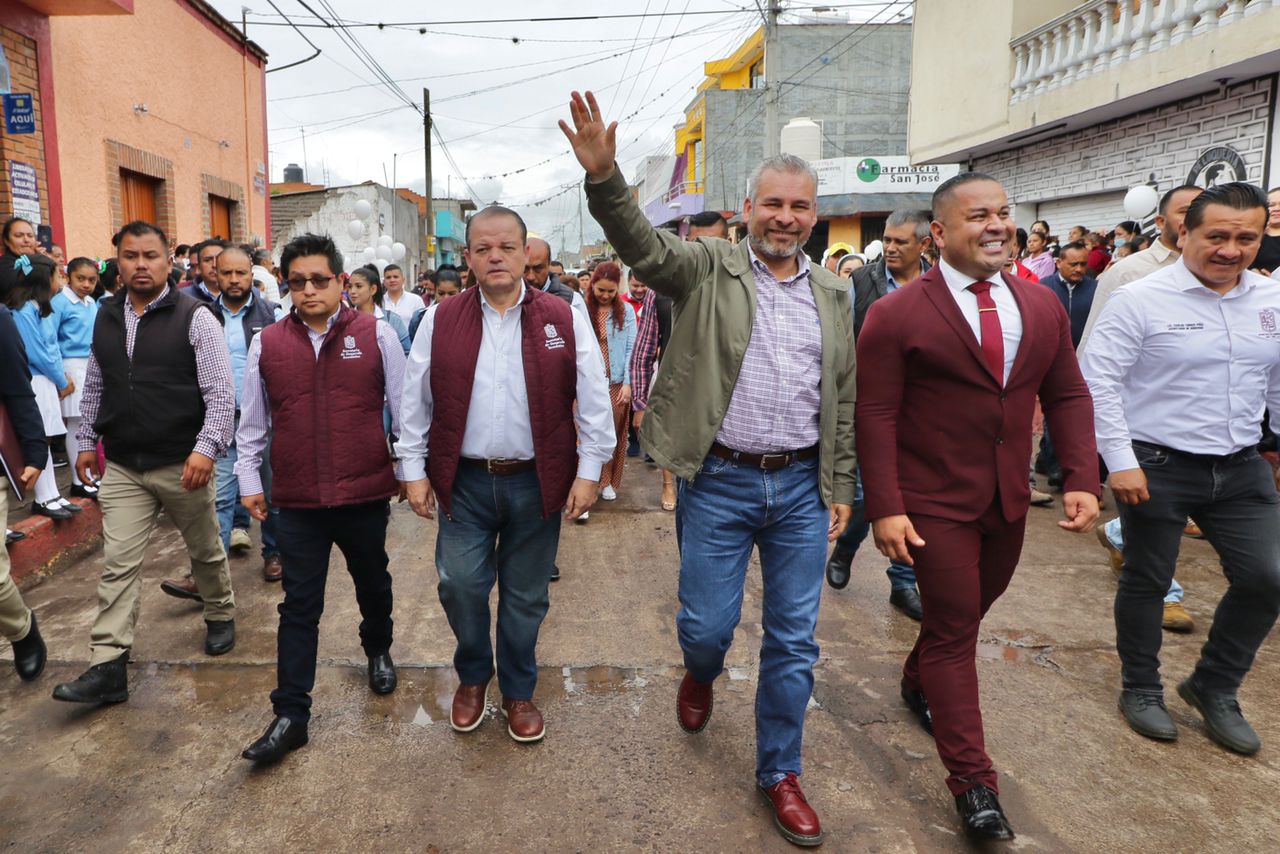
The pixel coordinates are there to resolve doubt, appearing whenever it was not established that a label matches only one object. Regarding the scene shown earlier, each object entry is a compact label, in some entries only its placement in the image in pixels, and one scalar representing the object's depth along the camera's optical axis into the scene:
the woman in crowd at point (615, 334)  6.39
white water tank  21.19
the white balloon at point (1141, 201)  8.88
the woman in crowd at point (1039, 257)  9.02
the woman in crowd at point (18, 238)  6.06
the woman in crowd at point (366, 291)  7.27
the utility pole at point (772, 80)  15.30
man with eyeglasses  3.19
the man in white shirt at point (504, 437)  3.08
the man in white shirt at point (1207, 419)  3.13
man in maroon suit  2.67
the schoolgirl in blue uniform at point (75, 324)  6.22
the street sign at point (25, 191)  8.06
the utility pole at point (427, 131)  24.14
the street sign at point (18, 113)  7.85
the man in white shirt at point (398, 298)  9.32
